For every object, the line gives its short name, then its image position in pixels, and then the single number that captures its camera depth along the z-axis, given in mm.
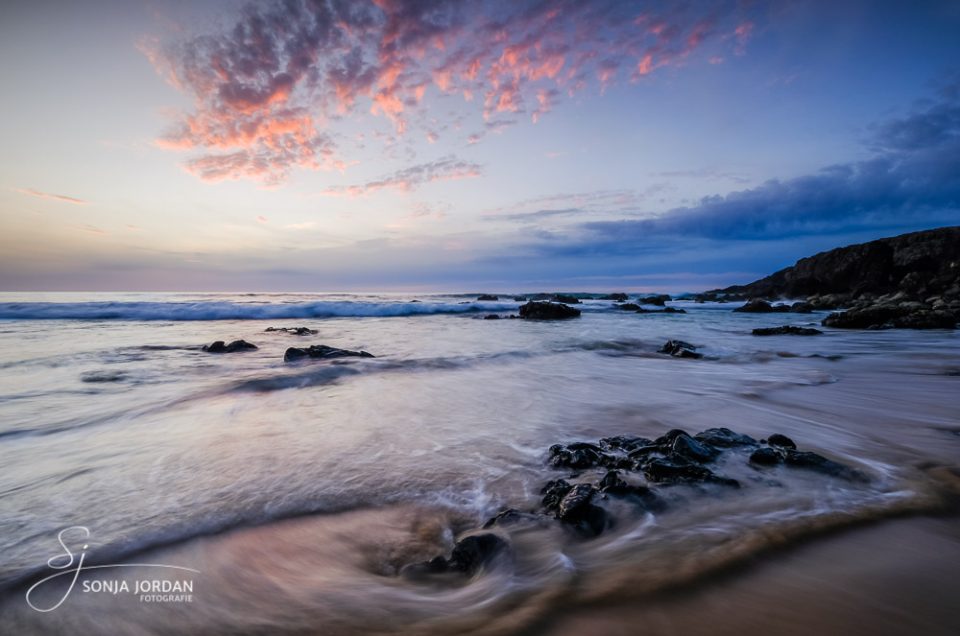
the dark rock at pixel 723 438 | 3248
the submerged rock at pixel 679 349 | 9047
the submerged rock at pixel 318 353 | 8742
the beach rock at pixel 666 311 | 27812
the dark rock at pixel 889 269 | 22844
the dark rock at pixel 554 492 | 2379
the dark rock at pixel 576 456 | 3025
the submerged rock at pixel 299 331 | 14253
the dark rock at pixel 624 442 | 3354
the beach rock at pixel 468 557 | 1864
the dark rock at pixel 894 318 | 12852
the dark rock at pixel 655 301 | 36734
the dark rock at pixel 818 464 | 2707
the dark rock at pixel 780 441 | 3182
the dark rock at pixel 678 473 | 2600
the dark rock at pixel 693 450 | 2914
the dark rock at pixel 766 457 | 2887
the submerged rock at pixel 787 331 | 12781
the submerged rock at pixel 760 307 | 26359
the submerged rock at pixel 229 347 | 10125
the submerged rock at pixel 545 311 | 22188
